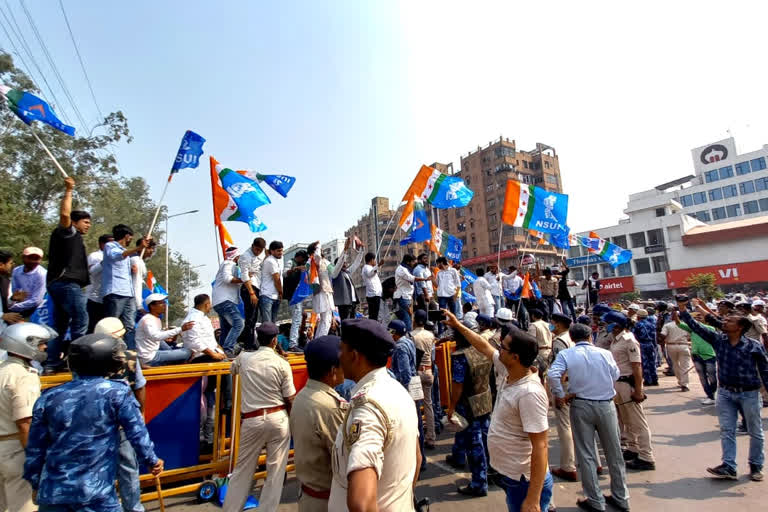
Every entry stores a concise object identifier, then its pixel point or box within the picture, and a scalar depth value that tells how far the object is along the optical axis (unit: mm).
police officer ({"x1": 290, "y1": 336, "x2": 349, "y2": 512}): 2559
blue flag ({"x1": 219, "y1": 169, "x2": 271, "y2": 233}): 7711
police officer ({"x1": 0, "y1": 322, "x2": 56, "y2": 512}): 3121
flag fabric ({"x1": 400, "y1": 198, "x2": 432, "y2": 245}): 11453
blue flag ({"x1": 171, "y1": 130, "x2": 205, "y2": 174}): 7414
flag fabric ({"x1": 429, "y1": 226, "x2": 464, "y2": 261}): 12688
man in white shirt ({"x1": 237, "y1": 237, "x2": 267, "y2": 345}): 6453
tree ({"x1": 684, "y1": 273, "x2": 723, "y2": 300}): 38969
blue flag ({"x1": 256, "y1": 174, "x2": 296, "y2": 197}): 8539
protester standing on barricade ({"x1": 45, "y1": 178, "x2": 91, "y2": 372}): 4719
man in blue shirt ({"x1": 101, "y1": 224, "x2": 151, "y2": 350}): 5297
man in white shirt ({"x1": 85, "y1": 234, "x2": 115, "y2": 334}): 5609
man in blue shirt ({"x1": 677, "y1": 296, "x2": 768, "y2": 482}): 4875
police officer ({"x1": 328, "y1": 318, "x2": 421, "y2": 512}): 1644
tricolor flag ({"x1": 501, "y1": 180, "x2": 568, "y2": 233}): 10859
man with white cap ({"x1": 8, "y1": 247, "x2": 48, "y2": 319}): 4832
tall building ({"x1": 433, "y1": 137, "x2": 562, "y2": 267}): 58103
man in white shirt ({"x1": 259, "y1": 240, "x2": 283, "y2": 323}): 6656
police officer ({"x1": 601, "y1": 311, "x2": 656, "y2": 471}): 5410
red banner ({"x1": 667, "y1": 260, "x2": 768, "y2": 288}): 40844
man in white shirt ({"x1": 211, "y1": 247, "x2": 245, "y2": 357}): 6324
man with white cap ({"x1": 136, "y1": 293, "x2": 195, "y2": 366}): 5070
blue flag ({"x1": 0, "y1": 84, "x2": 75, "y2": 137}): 5344
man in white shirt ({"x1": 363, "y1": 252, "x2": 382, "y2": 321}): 8555
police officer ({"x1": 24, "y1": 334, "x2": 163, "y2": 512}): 2469
